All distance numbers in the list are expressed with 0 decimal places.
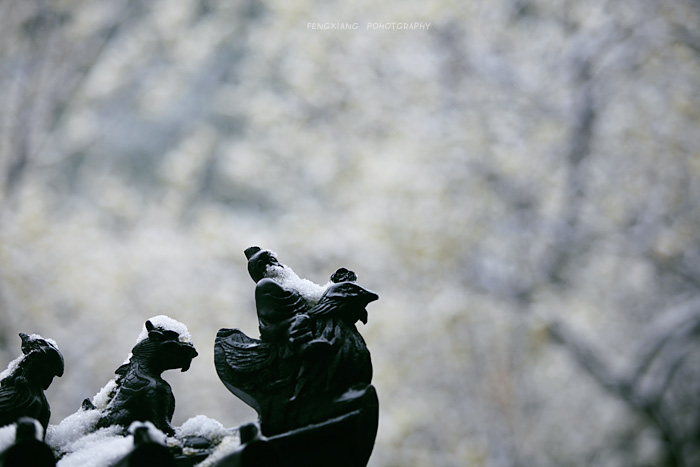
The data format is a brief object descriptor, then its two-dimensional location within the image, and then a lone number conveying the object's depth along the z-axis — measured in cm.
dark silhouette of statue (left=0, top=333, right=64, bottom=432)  256
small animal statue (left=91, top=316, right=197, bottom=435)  267
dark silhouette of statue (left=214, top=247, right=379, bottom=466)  225
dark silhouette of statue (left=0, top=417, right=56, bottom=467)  206
